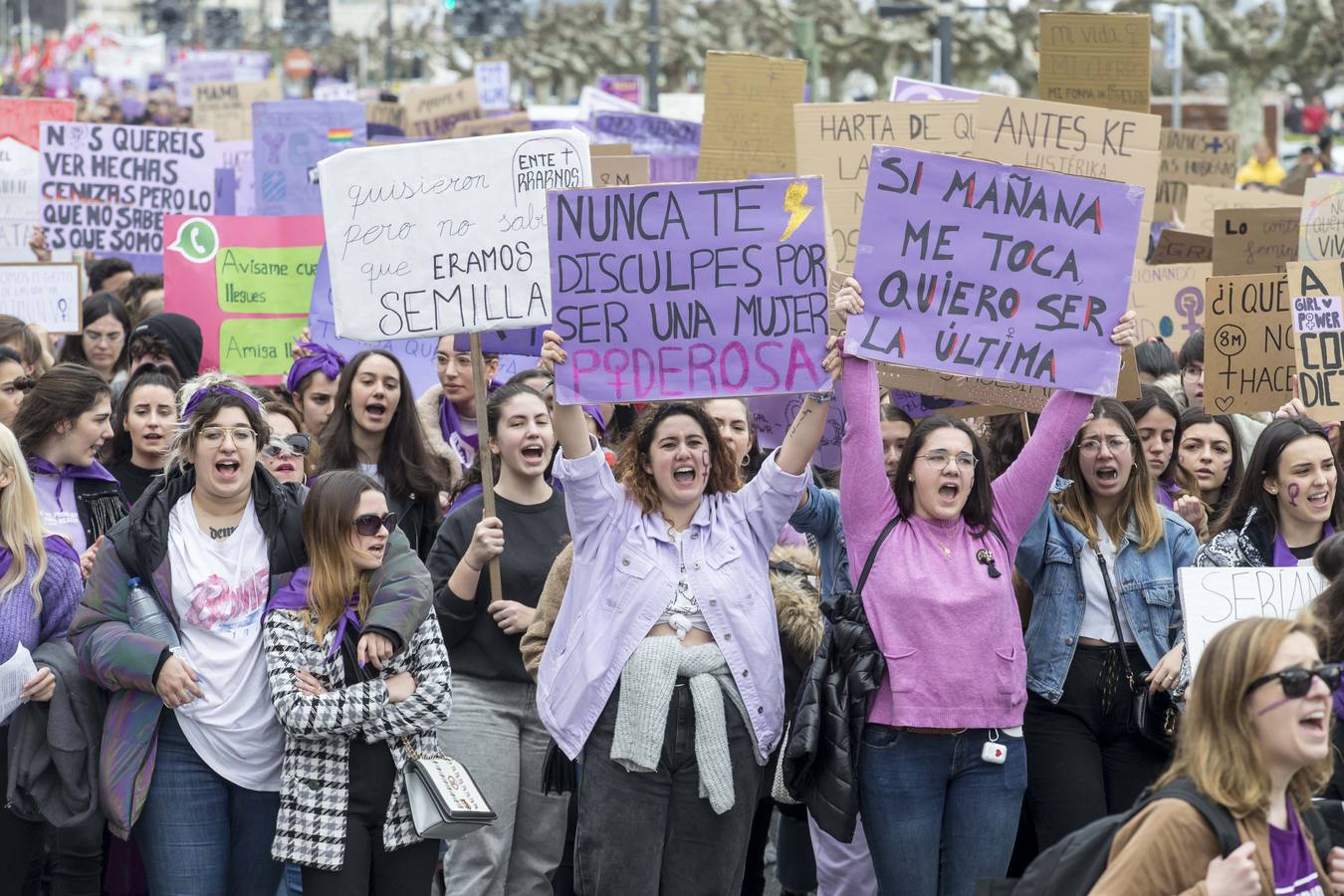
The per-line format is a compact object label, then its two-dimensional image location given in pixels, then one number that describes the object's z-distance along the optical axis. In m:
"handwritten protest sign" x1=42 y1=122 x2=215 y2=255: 22.50
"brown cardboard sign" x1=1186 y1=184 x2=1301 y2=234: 21.30
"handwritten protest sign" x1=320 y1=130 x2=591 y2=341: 12.01
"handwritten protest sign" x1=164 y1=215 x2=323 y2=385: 18.09
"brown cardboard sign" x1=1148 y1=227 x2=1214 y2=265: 20.78
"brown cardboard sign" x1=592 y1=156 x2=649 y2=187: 18.27
